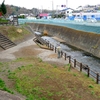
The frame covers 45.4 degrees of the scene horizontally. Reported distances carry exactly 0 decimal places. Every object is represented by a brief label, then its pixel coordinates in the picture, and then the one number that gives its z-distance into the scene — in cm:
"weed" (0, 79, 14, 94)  593
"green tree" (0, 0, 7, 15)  2474
